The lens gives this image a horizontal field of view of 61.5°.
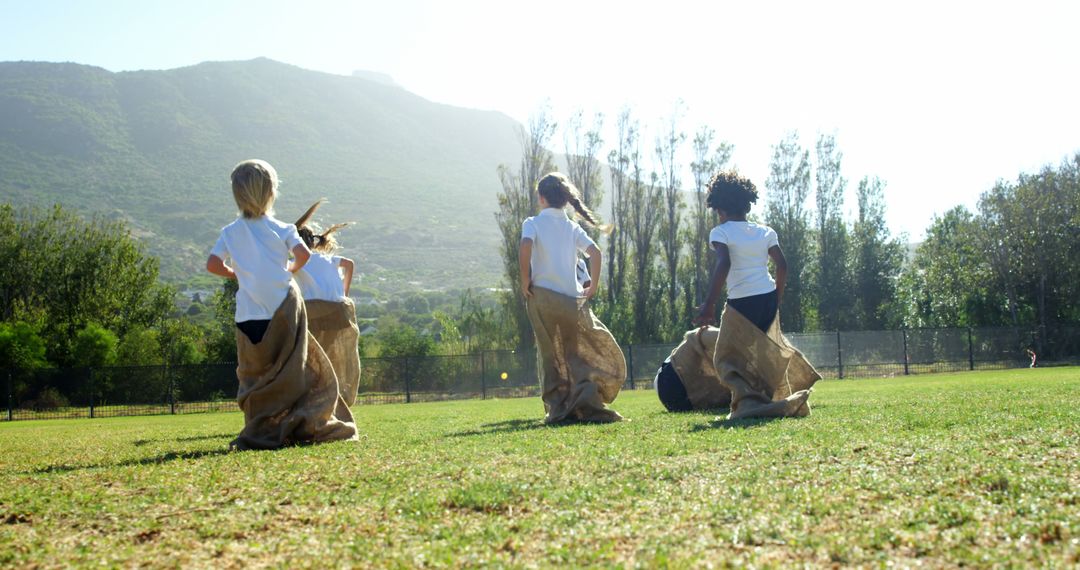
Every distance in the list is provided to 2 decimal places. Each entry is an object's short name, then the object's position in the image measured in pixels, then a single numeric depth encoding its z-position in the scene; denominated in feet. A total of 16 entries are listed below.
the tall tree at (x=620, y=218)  150.92
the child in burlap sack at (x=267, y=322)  21.38
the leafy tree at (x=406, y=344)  108.27
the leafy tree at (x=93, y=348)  102.37
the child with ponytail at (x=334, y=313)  28.02
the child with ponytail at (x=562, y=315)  26.63
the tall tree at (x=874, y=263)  166.09
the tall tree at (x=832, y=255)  165.78
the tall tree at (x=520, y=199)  134.00
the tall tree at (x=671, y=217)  155.12
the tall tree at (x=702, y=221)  154.81
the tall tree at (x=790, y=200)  163.43
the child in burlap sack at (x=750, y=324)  25.40
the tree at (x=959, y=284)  142.82
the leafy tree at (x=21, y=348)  89.56
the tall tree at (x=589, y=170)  149.38
